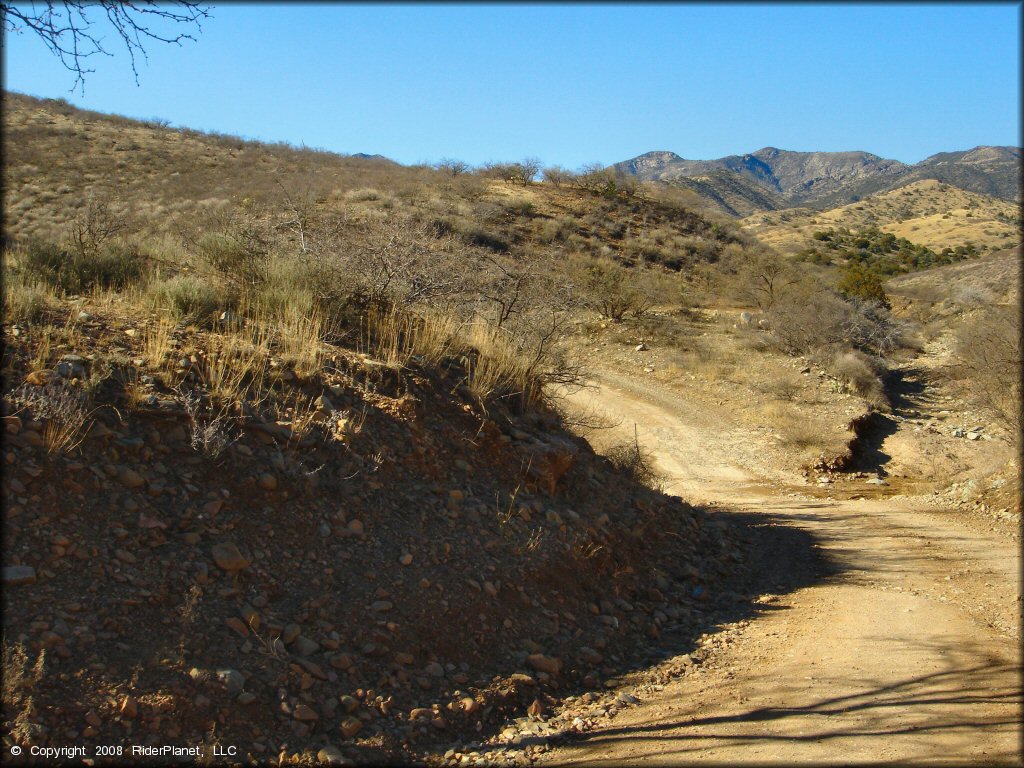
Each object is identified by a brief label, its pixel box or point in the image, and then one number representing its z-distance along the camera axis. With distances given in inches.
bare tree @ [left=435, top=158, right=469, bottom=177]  1762.3
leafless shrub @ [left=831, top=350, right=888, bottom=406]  669.9
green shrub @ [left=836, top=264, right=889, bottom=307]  977.5
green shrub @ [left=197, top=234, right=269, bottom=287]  264.7
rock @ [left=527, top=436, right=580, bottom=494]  236.1
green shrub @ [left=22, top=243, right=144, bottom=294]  234.4
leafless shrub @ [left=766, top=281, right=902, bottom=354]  784.3
